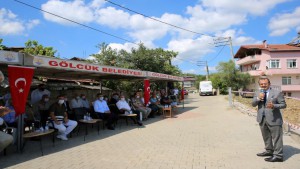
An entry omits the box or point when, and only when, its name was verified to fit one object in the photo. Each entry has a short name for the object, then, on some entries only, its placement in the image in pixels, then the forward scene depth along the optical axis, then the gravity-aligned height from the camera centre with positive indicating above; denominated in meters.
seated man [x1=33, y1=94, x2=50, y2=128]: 7.00 -0.63
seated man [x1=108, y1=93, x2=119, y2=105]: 10.14 -0.46
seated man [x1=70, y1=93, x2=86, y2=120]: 7.94 -0.70
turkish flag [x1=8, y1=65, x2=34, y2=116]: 5.17 +0.15
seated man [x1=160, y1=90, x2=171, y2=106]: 13.09 -0.73
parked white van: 34.87 +0.16
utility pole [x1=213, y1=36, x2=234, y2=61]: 30.85 +6.86
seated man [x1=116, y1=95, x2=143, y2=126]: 9.03 -0.75
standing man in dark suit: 4.41 -0.59
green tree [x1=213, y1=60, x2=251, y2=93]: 34.48 +2.08
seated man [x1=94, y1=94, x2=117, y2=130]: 8.27 -0.88
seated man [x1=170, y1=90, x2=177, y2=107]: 12.96 -0.68
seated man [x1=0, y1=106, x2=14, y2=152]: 2.70 -0.62
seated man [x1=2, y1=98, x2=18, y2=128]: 5.85 -0.83
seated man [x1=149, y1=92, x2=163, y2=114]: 11.53 -0.86
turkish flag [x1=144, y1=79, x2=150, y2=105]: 10.85 -0.09
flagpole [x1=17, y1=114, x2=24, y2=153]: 5.38 -1.10
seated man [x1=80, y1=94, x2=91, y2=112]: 8.76 -0.52
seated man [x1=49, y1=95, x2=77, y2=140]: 6.49 -0.88
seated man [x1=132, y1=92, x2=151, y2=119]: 10.34 -0.82
